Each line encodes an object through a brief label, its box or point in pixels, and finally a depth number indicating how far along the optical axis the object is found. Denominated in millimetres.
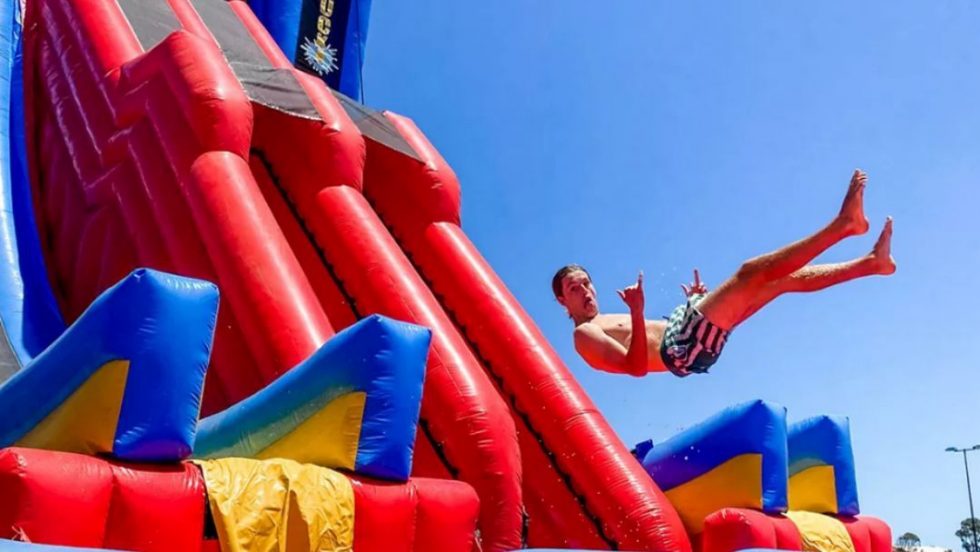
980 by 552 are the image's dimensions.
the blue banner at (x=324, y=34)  6105
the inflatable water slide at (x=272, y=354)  2287
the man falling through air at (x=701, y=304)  3461
